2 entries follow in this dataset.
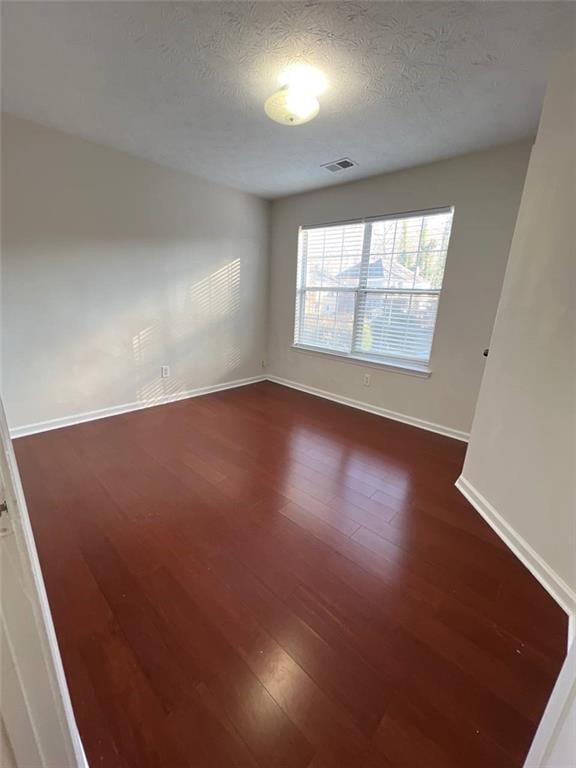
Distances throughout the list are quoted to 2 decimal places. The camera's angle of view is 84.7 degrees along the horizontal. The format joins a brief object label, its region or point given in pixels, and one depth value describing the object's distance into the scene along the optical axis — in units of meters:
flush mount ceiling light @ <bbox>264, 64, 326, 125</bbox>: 1.71
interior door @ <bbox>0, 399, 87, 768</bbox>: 0.33
